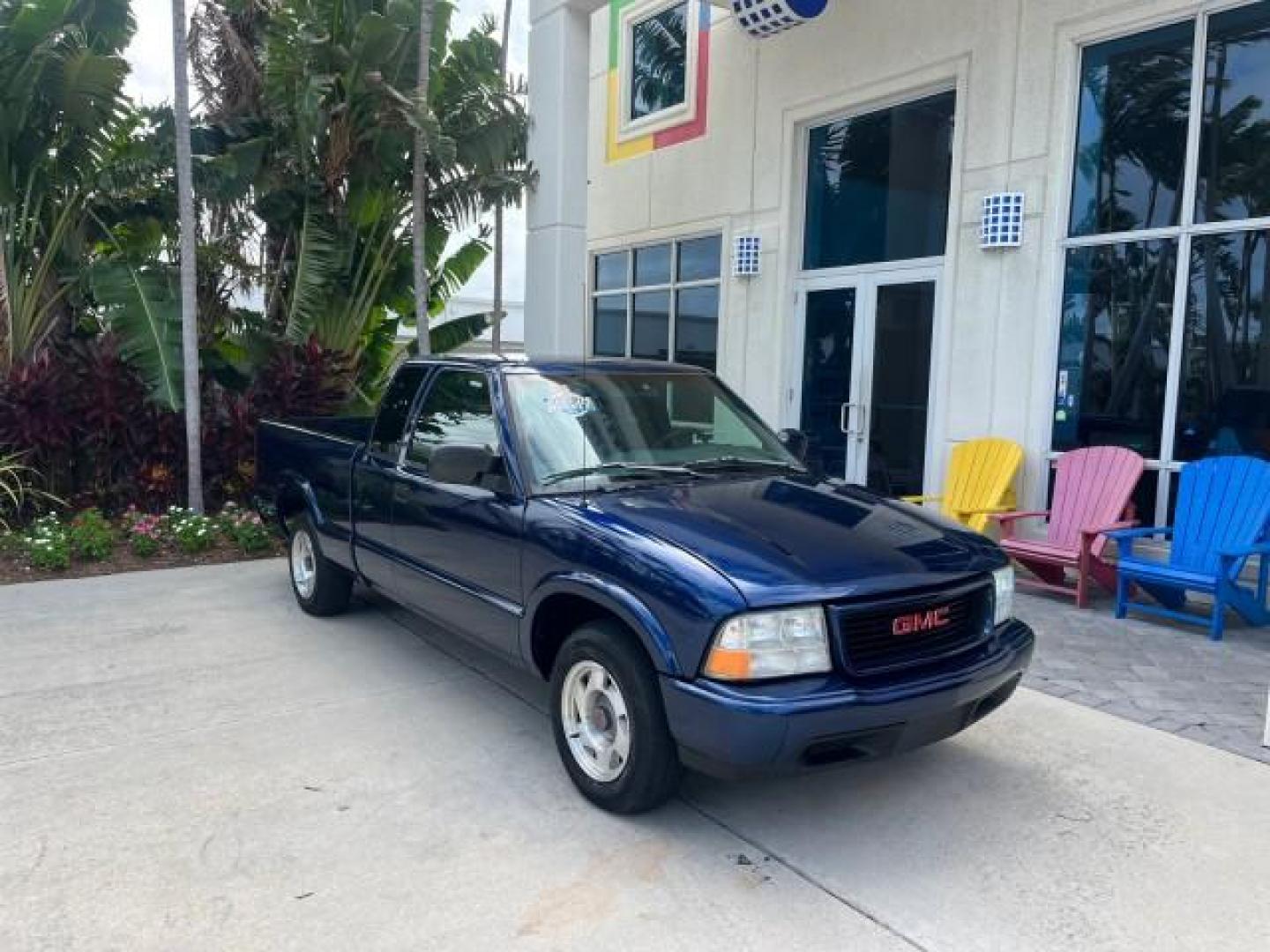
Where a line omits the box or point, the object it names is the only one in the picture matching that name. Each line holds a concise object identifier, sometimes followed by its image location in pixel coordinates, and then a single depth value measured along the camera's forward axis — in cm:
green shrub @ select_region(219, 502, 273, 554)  827
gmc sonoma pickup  304
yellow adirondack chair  737
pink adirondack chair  645
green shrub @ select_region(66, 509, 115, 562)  768
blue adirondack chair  570
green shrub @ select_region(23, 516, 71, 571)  747
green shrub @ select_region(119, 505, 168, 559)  793
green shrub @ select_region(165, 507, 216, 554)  811
